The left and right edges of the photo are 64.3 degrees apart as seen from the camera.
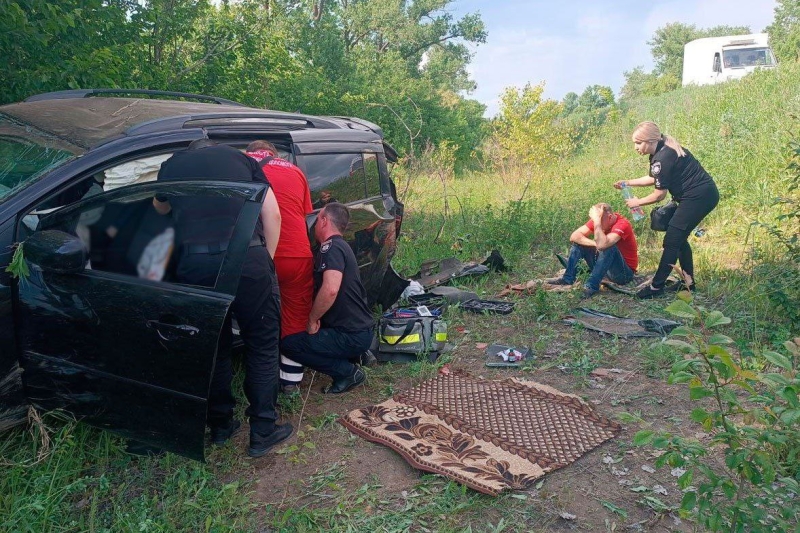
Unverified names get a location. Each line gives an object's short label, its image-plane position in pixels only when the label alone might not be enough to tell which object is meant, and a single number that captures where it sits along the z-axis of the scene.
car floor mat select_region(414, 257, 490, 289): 6.84
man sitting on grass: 6.46
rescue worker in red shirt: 3.96
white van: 19.08
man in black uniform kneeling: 4.00
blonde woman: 6.10
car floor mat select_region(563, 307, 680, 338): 5.39
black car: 2.88
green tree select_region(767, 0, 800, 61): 21.68
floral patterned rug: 3.37
